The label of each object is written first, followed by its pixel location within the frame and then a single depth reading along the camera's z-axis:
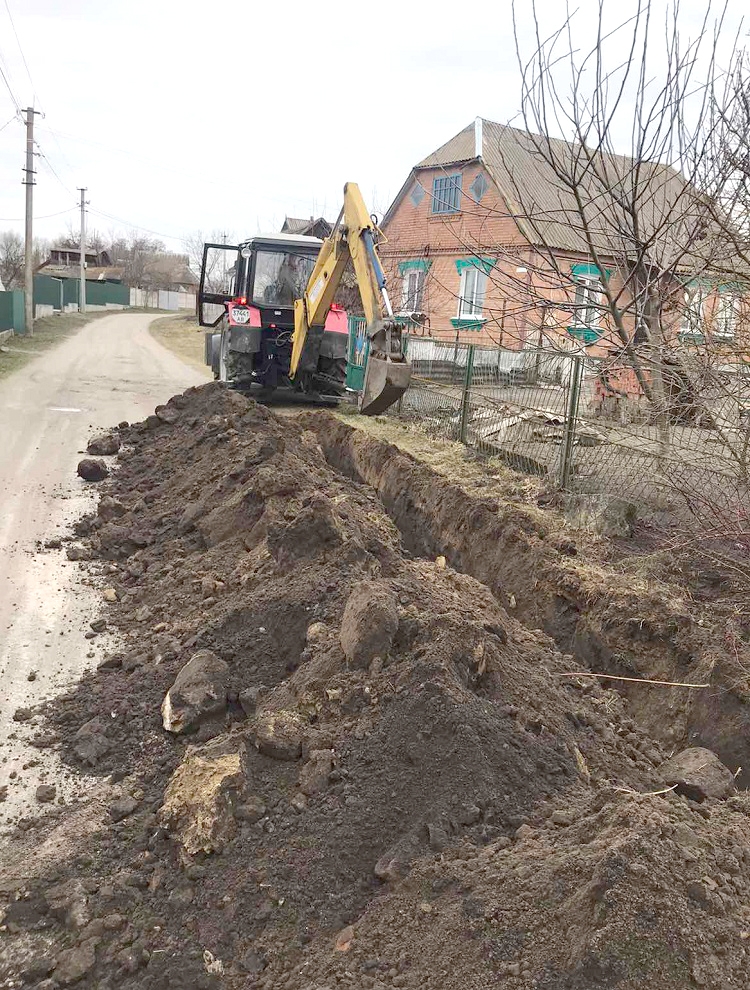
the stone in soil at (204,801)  3.05
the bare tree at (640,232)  4.66
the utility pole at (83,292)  51.31
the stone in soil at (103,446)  10.02
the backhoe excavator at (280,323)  12.22
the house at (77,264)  78.94
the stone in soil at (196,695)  3.90
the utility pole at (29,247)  26.92
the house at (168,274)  84.57
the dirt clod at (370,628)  3.76
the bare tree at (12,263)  41.78
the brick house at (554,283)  5.00
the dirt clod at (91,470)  8.70
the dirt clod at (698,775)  3.48
